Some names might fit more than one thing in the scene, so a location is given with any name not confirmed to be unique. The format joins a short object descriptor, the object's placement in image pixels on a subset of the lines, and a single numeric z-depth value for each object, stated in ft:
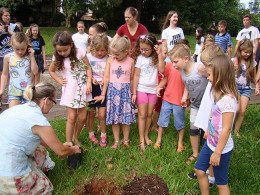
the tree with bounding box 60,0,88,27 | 67.31
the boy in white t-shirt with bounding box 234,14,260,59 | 23.52
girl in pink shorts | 12.49
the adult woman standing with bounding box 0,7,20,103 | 17.53
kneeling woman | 7.91
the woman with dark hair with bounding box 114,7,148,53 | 15.67
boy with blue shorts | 12.22
